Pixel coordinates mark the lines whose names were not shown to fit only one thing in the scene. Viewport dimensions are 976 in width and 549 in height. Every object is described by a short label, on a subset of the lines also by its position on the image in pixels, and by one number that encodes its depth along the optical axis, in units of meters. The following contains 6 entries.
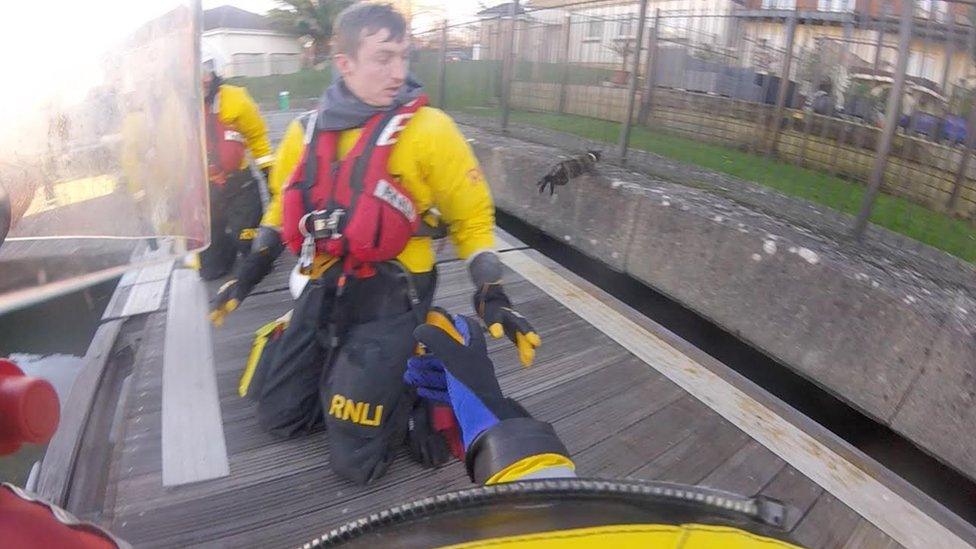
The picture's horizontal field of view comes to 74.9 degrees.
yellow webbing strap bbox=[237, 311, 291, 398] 2.74
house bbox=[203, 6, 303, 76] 29.97
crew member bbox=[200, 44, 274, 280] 4.23
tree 33.31
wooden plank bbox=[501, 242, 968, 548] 2.09
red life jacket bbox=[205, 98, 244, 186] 4.25
